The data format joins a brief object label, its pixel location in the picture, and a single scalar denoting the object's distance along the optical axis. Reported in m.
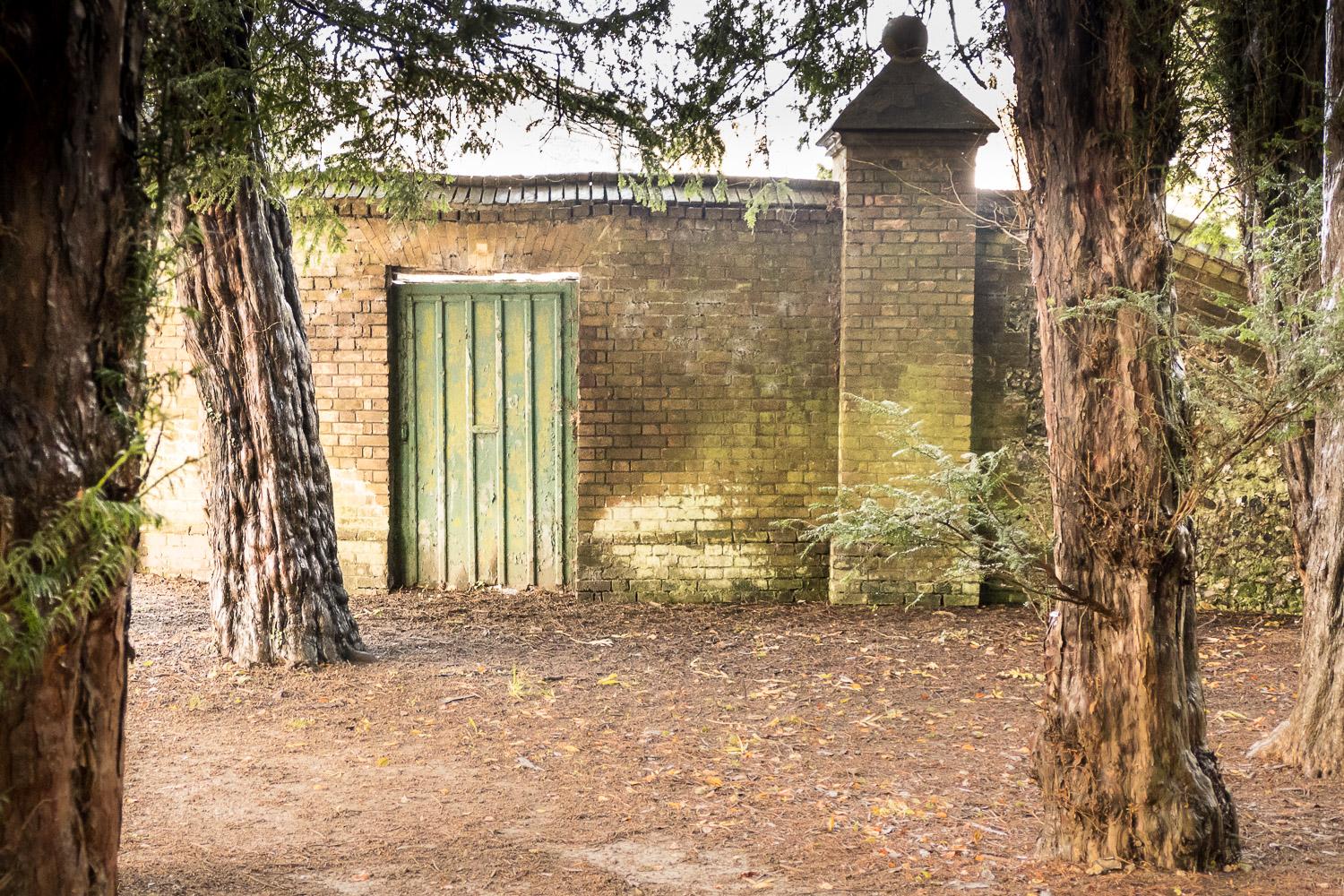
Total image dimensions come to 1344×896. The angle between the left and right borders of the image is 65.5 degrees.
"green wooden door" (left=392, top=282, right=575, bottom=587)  8.35
